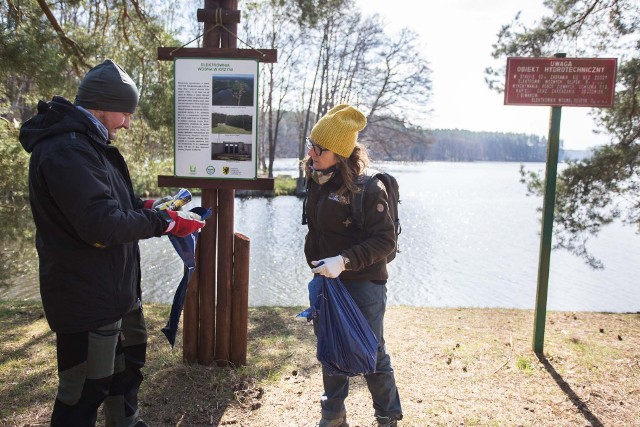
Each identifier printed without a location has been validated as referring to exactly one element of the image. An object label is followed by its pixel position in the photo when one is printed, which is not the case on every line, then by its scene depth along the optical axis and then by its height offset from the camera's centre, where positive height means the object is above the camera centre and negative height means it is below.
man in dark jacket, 2.09 -0.36
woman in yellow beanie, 2.66 -0.45
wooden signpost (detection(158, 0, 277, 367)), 3.57 -0.88
